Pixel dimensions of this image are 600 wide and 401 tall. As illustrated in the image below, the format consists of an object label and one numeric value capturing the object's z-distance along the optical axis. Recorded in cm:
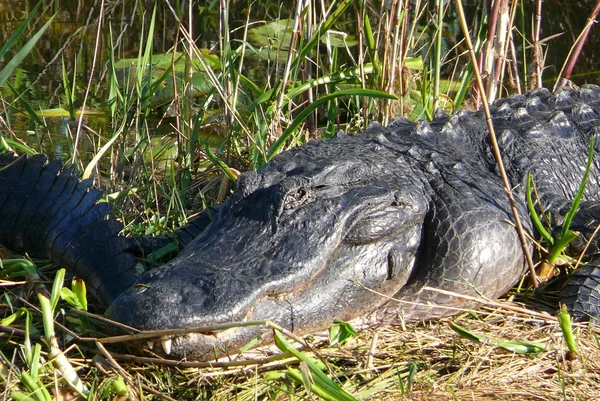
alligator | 513
